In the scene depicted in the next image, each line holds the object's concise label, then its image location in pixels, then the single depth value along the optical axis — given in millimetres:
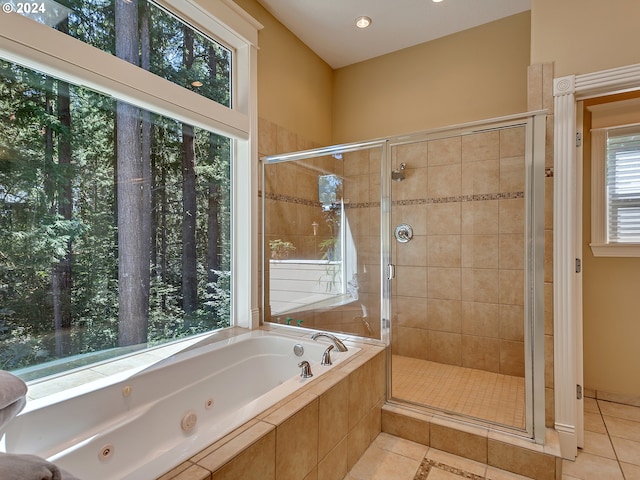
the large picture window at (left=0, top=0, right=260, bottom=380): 1518
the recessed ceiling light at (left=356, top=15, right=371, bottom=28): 2686
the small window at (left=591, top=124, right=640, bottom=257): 2488
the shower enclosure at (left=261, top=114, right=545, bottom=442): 2277
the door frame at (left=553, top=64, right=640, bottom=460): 1881
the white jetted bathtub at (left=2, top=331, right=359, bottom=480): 1263
